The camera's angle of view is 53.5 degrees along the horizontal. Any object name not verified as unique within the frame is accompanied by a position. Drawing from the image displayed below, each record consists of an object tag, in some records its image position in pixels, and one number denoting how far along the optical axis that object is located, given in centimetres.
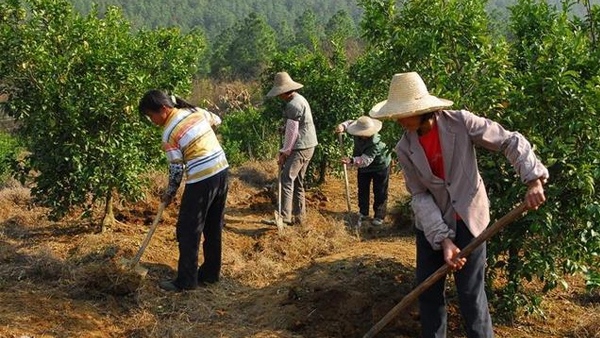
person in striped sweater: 482
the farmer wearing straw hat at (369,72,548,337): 324
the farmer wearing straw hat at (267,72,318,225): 695
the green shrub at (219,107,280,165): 1358
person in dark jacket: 727
